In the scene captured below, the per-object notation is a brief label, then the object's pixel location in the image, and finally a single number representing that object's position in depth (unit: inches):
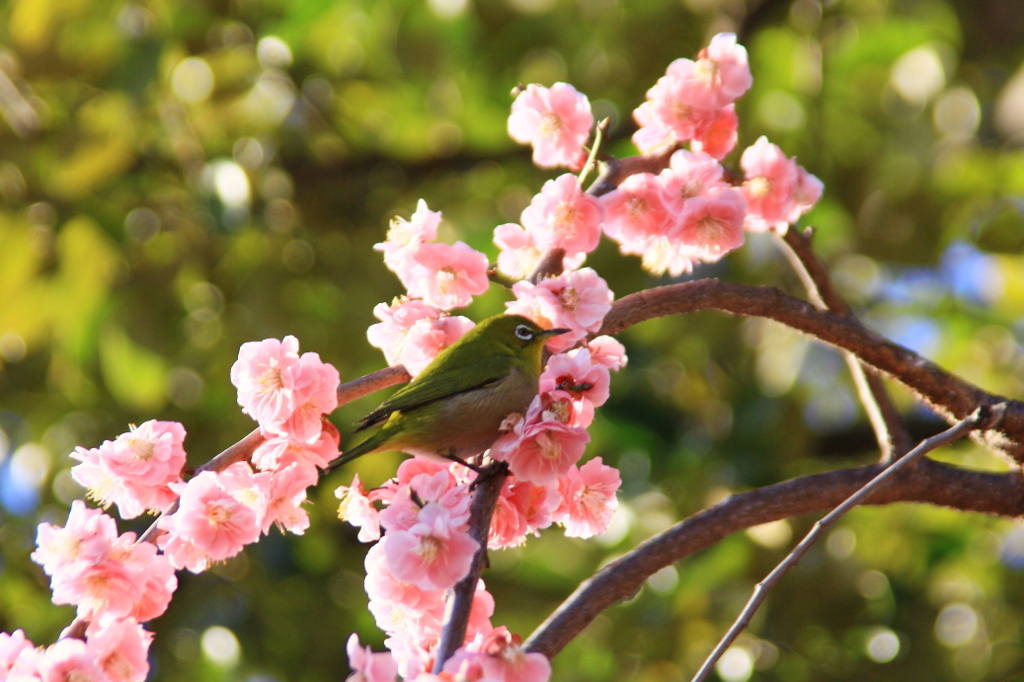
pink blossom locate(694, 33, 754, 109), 135.2
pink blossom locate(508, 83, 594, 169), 135.5
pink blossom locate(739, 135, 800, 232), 135.1
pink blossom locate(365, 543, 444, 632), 130.0
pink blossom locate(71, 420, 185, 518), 131.7
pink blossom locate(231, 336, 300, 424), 131.1
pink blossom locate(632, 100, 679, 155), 135.6
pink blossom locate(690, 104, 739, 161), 135.4
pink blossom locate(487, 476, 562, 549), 131.3
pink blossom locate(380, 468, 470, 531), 129.8
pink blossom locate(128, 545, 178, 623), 131.0
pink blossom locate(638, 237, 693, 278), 135.1
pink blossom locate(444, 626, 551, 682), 127.9
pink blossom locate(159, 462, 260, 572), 130.7
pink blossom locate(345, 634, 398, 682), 128.0
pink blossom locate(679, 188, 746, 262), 133.3
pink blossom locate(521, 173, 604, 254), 133.3
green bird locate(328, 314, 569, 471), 132.8
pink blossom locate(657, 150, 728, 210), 133.6
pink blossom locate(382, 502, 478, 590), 128.7
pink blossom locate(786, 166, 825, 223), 135.3
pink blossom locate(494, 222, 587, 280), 134.4
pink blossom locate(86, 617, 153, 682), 129.9
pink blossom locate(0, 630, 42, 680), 130.1
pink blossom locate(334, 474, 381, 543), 131.7
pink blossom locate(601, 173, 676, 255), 133.6
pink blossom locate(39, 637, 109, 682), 129.5
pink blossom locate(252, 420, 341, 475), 131.5
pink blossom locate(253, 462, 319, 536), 131.4
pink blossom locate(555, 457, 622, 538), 132.0
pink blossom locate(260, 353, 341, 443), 131.2
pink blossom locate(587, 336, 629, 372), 132.0
